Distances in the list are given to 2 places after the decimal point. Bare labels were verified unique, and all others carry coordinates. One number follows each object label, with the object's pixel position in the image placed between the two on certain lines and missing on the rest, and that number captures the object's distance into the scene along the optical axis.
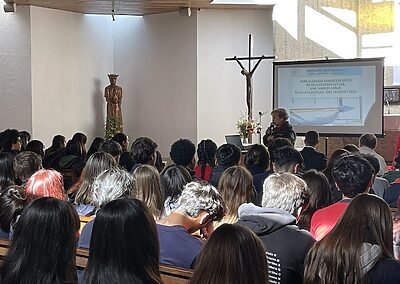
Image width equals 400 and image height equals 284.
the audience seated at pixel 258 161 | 5.09
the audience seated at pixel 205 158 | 5.52
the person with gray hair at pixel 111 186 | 3.52
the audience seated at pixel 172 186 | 3.66
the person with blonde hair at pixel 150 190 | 3.70
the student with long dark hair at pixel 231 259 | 1.82
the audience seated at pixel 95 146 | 6.71
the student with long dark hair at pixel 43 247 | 2.18
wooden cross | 10.38
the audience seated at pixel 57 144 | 6.93
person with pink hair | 3.55
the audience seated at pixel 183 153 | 5.19
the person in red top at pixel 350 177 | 3.23
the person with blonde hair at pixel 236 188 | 3.66
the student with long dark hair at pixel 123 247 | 2.07
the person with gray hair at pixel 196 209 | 3.07
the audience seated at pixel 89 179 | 4.04
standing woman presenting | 7.48
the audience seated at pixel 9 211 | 3.38
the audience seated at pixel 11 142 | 6.77
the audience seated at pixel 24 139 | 7.32
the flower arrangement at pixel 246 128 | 9.75
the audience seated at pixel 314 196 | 3.49
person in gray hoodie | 2.64
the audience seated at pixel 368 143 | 6.20
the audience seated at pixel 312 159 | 5.71
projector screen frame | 9.16
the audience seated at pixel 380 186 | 4.83
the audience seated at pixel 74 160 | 5.99
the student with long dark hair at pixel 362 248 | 2.25
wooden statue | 11.58
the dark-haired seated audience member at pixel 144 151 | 5.43
